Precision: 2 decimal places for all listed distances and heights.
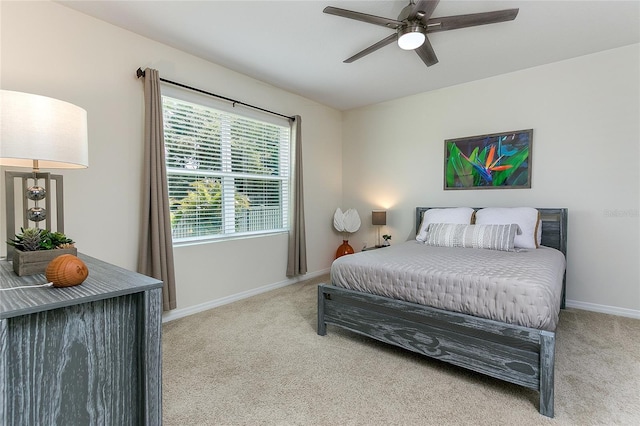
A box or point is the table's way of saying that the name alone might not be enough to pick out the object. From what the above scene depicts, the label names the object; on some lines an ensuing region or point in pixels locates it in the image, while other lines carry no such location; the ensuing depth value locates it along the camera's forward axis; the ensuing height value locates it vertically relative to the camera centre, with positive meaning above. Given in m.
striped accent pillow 2.83 -0.30
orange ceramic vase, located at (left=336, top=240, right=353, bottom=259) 4.51 -0.65
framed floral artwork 3.34 +0.51
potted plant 1.20 -0.18
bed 1.59 -0.78
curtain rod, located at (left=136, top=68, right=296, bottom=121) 2.61 +1.14
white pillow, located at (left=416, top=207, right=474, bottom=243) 3.40 -0.13
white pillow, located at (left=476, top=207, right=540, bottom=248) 2.93 -0.15
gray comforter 1.67 -0.48
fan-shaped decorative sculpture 4.52 -0.26
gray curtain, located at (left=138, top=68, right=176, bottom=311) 2.60 +0.12
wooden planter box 1.19 -0.21
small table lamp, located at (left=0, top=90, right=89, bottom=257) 1.22 +0.30
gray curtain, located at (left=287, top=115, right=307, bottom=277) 3.95 -0.12
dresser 0.86 -0.46
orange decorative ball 0.98 -0.21
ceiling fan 1.90 +1.21
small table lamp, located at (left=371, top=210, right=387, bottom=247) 4.20 -0.17
